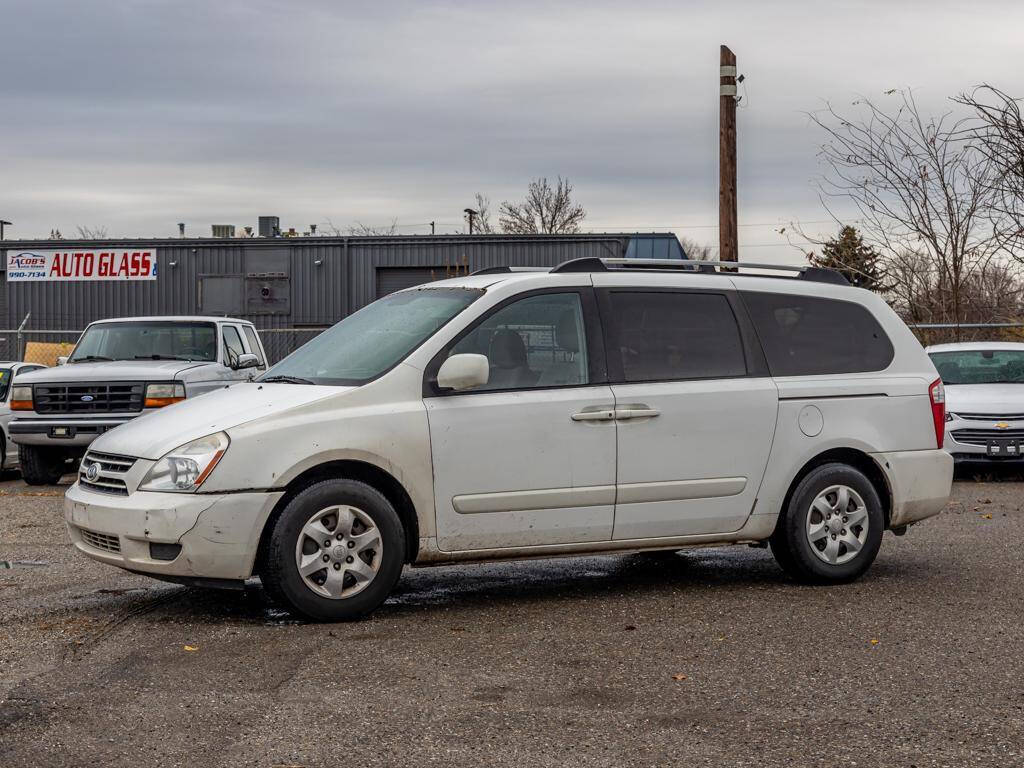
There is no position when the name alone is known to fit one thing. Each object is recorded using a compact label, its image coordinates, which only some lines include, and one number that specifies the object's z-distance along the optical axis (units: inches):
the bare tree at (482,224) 2724.4
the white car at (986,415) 566.3
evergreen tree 944.3
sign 1646.2
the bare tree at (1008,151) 790.5
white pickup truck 536.4
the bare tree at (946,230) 911.0
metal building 1558.8
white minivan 254.4
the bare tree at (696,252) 3117.6
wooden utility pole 794.2
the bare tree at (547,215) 2797.7
